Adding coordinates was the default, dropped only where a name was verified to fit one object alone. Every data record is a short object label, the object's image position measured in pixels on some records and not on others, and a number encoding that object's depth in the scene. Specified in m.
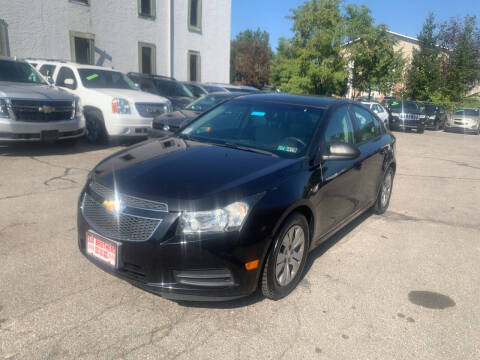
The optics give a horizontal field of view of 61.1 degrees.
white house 13.37
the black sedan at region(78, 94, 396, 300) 2.71
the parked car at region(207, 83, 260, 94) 14.76
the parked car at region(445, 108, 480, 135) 24.22
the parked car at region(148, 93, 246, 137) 7.74
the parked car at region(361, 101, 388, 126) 18.80
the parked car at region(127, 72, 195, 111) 12.61
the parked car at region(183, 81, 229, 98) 13.93
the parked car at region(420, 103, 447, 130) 23.47
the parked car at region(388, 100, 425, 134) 21.14
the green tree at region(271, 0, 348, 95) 20.03
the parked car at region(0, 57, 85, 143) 7.32
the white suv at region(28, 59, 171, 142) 8.93
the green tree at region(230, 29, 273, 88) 49.06
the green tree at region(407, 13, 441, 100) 30.70
